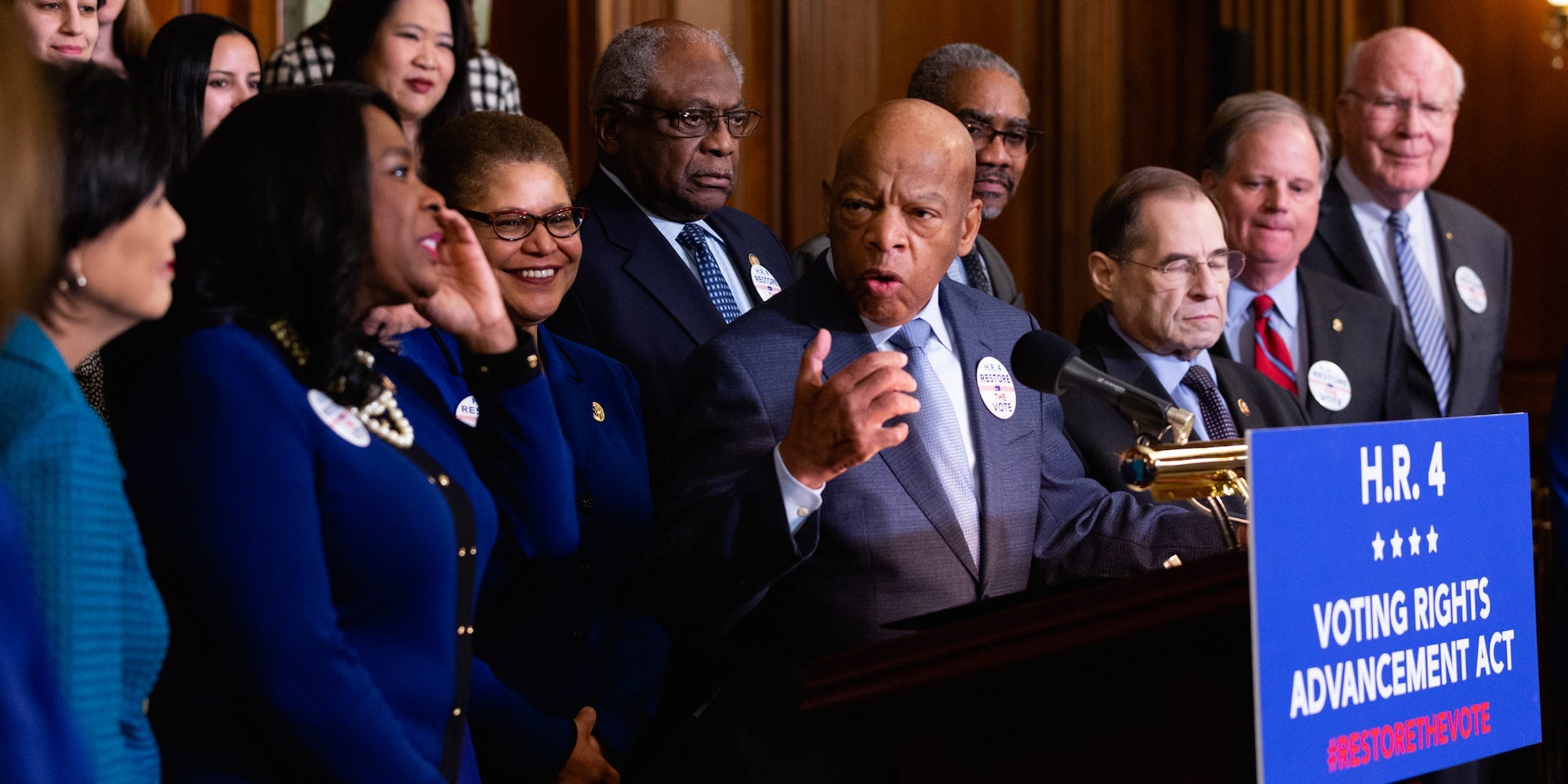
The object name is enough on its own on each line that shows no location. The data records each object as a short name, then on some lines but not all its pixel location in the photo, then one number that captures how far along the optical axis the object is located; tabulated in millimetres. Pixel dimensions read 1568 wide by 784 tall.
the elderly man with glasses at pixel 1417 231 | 8477
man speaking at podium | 4148
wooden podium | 3170
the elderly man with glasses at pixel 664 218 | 5996
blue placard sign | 3105
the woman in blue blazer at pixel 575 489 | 4891
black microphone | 3576
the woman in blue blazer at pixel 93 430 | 2871
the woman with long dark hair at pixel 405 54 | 6910
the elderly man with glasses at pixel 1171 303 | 6066
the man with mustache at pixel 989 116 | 7965
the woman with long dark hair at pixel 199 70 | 6281
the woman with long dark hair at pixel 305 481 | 3229
